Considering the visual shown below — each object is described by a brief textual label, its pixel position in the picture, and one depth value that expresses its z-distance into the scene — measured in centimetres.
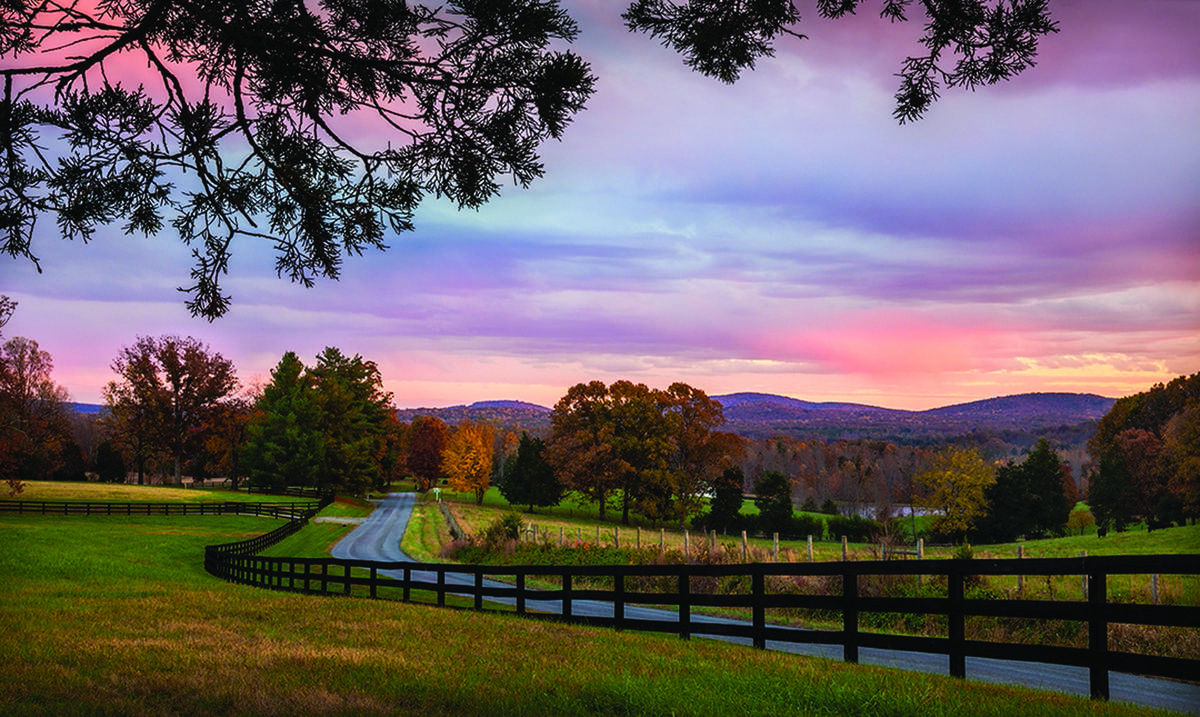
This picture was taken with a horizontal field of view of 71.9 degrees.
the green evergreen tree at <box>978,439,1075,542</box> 8450
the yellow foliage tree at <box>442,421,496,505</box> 10544
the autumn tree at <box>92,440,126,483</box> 10731
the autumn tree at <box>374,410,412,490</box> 10431
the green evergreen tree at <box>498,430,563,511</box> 9806
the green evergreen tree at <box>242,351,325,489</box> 8275
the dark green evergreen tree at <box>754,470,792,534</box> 8962
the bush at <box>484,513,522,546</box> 4138
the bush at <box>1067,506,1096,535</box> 8842
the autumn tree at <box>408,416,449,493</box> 12950
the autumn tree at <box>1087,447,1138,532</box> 8125
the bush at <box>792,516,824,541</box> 9075
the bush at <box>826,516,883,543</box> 8759
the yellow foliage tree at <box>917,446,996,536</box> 8200
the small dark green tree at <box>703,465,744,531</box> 8731
